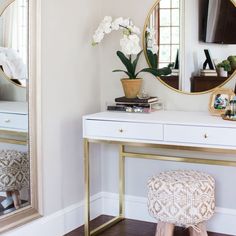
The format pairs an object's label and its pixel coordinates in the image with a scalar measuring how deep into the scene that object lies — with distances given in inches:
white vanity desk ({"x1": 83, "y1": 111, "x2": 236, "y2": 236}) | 105.3
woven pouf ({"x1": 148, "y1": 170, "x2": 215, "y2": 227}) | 104.0
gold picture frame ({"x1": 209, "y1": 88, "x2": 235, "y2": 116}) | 118.6
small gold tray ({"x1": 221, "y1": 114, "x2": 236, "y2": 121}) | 108.7
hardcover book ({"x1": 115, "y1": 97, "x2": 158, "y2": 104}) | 125.1
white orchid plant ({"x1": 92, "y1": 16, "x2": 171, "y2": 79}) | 126.2
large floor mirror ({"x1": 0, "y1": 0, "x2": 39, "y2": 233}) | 106.0
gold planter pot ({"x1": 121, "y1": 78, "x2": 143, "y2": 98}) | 129.0
